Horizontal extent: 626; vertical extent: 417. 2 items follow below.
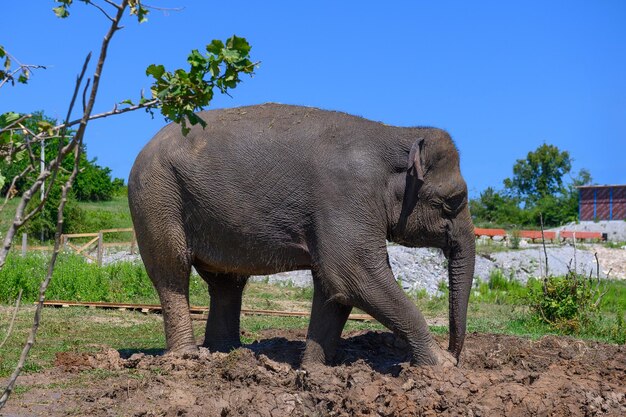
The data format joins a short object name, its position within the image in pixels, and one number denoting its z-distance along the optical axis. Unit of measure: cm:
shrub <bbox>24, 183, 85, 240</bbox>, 3581
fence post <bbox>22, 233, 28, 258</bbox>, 2348
